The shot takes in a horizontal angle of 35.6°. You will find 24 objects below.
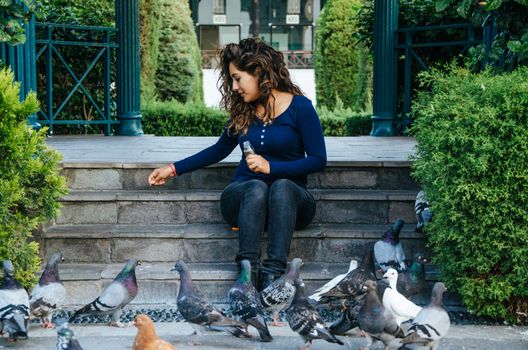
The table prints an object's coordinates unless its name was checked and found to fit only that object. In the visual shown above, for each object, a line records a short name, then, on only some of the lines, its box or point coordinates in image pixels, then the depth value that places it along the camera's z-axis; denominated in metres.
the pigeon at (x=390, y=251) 5.11
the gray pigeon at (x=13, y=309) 4.12
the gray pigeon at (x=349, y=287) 4.58
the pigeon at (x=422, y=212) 5.27
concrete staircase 5.15
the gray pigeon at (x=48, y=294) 4.48
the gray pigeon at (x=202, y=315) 4.22
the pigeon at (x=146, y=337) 3.58
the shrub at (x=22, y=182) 4.74
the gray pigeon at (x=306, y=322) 4.05
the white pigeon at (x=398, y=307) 4.23
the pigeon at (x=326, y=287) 4.60
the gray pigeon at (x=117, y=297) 4.48
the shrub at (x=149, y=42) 14.91
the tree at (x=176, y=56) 17.69
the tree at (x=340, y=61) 18.28
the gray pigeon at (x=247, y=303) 4.28
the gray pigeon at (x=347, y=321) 4.21
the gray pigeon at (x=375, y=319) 4.02
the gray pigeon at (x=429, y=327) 3.89
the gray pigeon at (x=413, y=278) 4.80
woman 4.94
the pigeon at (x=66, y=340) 3.54
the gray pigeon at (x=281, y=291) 4.50
